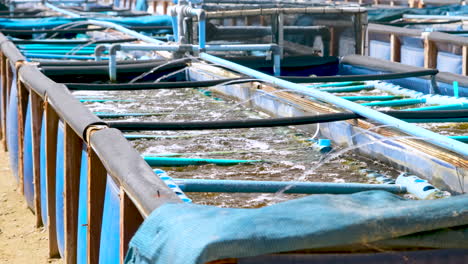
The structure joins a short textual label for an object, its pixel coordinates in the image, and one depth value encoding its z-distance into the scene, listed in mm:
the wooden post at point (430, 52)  11047
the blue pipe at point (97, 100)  7996
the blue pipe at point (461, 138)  5422
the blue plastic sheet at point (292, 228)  2416
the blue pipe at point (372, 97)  7405
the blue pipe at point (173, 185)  4059
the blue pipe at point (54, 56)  11273
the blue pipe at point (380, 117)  4109
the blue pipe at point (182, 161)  5262
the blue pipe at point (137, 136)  6300
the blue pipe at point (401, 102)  7207
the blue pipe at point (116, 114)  7262
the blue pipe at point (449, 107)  6777
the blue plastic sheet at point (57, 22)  15242
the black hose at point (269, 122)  4930
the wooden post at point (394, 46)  12141
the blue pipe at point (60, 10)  17016
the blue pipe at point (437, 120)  5922
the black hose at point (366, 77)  7709
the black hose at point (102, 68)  8562
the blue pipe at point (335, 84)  8352
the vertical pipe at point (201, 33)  9070
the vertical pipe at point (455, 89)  7887
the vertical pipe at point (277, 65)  9195
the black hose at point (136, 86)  6816
